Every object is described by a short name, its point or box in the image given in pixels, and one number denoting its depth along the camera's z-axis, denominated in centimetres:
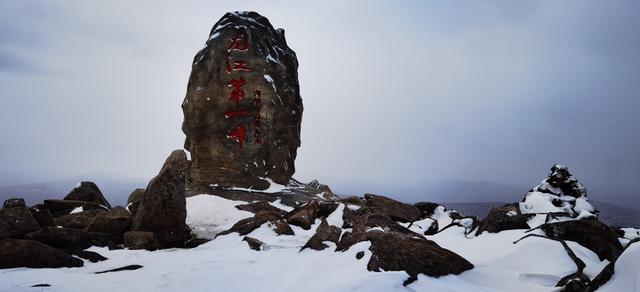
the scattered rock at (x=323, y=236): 728
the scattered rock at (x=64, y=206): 1185
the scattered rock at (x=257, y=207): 1275
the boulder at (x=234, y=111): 1902
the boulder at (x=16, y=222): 686
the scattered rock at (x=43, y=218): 803
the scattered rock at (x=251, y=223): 930
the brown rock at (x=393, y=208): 1129
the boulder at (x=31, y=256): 586
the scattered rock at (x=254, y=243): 765
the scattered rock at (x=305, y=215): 1040
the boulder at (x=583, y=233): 503
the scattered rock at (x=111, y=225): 874
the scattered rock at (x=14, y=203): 798
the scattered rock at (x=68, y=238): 708
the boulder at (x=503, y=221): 598
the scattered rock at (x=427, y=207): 1227
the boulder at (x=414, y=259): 452
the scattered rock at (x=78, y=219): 958
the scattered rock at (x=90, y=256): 658
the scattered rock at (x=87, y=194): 1429
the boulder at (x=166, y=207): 888
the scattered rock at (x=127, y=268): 584
